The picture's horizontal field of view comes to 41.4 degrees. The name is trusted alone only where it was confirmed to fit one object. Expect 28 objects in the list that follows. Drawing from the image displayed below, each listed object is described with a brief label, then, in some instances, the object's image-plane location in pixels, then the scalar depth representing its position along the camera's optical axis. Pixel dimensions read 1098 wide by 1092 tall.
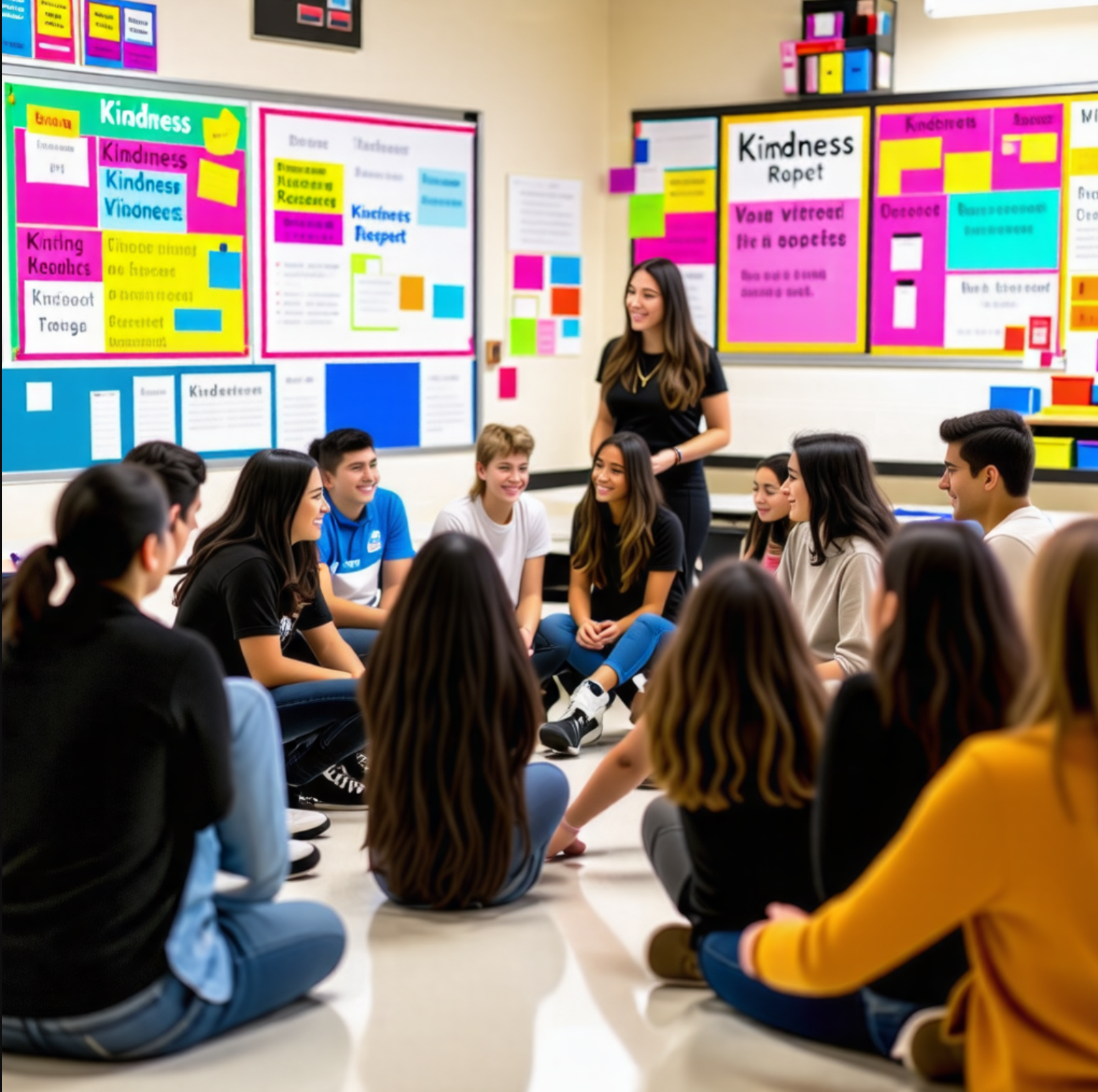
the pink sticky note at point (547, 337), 6.25
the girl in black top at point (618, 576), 4.11
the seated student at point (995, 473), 3.33
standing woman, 4.66
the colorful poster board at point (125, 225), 4.54
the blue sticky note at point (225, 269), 5.06
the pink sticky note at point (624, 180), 6.37
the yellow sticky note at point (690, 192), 6.23
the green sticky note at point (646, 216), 6.36
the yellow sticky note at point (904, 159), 5.75
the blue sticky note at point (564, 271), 6.27
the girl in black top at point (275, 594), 3.18
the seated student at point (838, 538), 3.34
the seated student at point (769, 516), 4.01
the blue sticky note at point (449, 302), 5.82
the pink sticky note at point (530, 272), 6.11
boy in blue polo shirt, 3.98
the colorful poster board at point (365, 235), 5.27
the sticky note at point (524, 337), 6.13
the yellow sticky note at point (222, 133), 4.98
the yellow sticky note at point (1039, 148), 5.54
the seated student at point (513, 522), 4.23
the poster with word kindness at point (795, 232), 5.95
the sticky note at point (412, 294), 5.70
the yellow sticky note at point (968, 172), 5.67
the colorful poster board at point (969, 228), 5.59
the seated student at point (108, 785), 1.98
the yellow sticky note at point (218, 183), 4.98
